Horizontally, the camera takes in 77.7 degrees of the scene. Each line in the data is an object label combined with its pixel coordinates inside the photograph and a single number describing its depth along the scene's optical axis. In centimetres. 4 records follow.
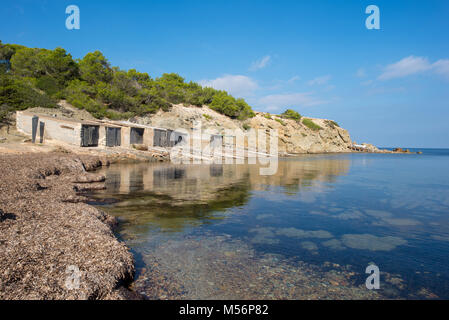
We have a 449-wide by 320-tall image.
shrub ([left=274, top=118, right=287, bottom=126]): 7537
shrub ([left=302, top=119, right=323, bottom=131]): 8538
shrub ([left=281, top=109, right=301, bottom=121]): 8719
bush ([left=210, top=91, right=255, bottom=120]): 6619
